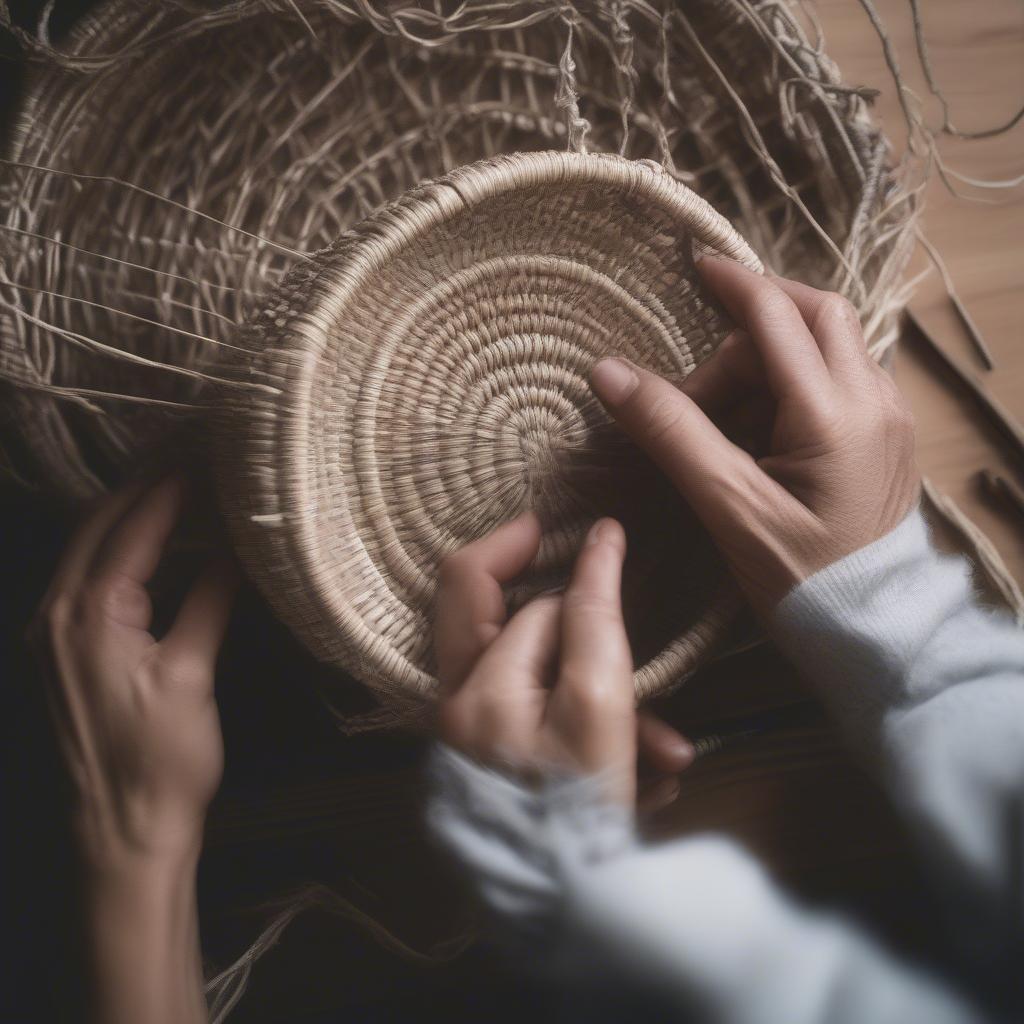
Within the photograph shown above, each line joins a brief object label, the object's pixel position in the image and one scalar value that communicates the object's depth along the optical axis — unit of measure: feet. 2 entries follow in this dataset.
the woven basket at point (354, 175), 1.53
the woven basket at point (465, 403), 1.28
